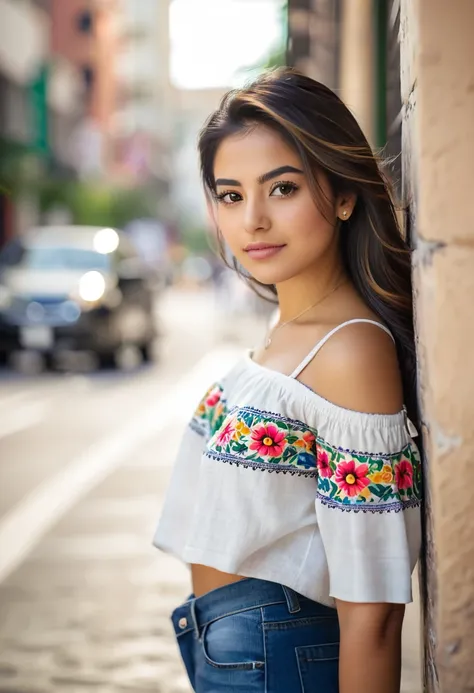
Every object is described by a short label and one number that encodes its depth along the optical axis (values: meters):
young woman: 2.08
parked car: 12.56
